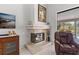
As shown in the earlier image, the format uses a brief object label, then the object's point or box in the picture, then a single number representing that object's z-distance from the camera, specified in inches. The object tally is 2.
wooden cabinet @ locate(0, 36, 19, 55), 44.5
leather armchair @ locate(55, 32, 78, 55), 46.7
